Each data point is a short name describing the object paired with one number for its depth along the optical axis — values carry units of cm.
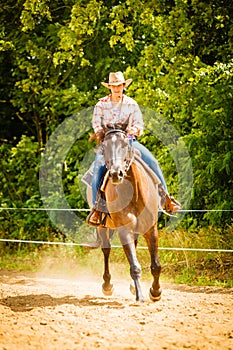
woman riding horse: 1576
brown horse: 1413
